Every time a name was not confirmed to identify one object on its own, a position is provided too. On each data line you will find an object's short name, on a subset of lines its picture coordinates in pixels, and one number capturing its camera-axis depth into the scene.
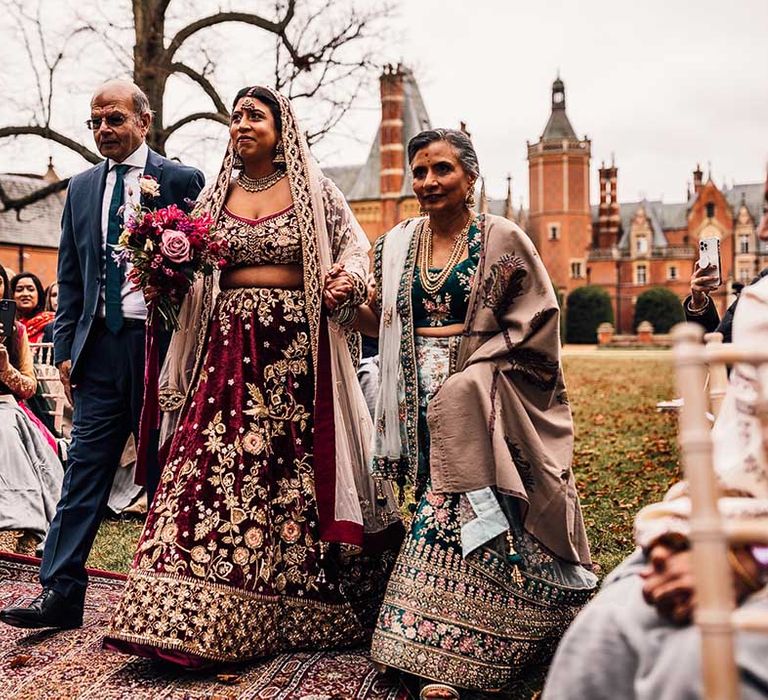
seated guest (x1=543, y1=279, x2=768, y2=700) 1.73
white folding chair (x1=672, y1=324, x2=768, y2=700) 1.56
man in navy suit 4.18
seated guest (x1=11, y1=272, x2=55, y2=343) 8.34
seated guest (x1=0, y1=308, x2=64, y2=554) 6.10
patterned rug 3.44
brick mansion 81.75
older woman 3.45
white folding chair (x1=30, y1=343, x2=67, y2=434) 8.17
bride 3.68
